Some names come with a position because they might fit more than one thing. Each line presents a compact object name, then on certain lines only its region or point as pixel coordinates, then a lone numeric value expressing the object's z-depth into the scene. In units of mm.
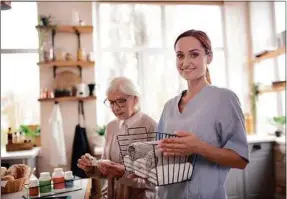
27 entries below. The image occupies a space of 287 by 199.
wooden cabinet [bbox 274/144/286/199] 3268
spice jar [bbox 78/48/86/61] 3668
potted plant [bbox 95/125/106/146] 3596
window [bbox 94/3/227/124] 4082
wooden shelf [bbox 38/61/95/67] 3584
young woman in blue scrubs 877
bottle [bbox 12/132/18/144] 3402
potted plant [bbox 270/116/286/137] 3588
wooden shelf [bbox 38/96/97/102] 3571
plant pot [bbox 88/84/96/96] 3676
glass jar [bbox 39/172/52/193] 1459
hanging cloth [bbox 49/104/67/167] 3422
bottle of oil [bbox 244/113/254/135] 4059
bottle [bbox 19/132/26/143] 3434
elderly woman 1554
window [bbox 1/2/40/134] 3857
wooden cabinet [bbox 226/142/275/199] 3391
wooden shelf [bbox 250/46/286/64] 3500
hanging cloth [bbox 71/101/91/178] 3504
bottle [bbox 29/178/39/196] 1413
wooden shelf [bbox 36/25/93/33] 3611
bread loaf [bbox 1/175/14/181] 1493
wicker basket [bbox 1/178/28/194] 1478
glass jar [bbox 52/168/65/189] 1522
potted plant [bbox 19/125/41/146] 3703
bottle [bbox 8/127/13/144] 3375
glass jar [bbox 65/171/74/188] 1560
